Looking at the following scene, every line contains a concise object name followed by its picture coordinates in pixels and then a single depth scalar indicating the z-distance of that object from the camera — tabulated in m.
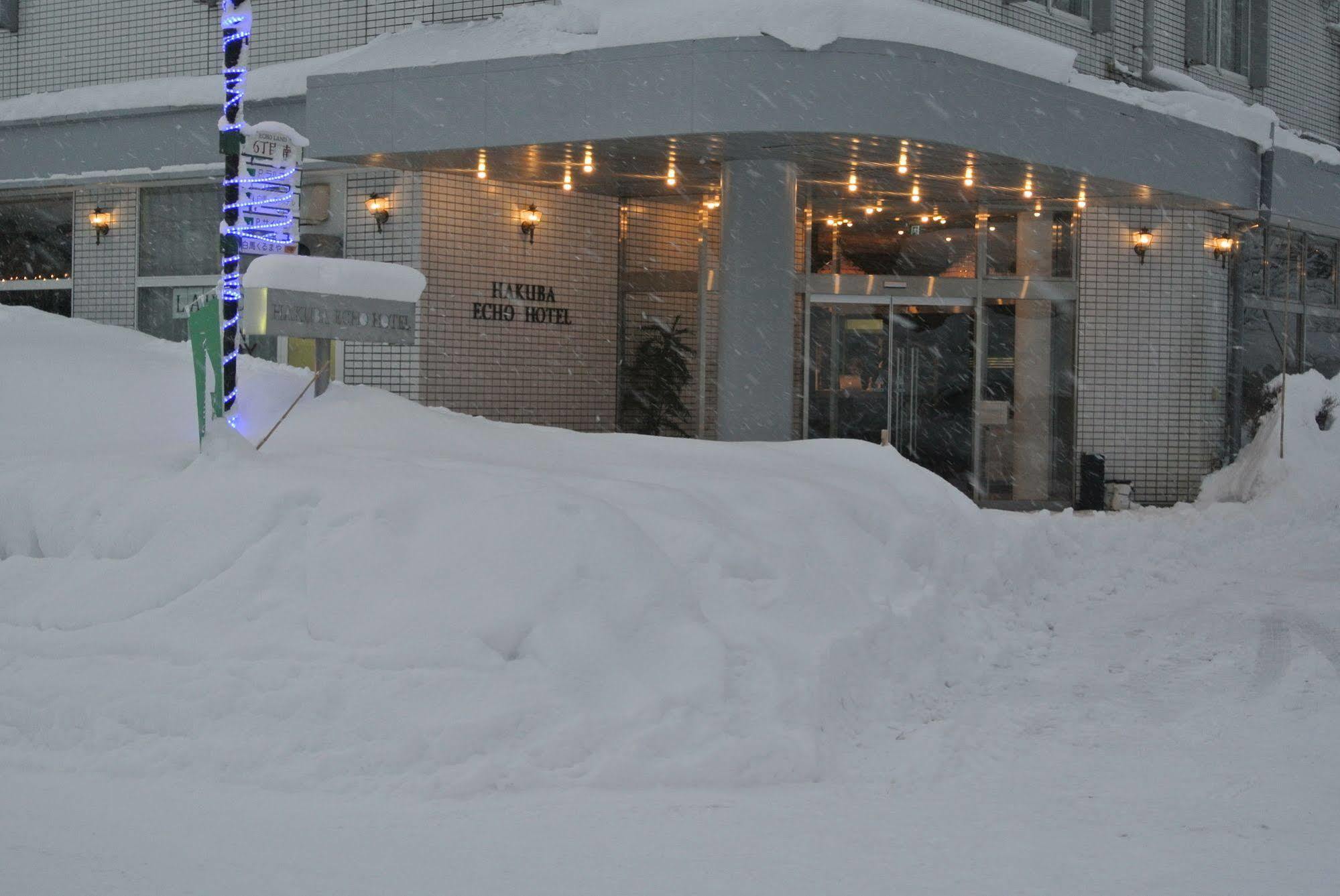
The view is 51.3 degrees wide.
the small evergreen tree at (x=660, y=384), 17.02
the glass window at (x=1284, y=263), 18.73
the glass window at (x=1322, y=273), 19.78
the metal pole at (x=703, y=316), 16.33
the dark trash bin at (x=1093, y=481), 16.52
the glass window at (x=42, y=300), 18.80
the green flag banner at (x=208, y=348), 8.80
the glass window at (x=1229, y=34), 19.72
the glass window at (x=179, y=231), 17.53
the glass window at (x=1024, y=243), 16.81
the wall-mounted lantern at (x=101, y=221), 18.16
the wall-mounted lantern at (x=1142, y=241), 17.00
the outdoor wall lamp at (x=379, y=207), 15.40
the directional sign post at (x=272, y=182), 13.98
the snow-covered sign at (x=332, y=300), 9.52
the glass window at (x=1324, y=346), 19.86
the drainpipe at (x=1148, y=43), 17.78
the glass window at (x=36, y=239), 18.83
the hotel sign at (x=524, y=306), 15.86
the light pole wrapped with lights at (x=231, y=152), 9.16
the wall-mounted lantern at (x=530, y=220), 16.08
